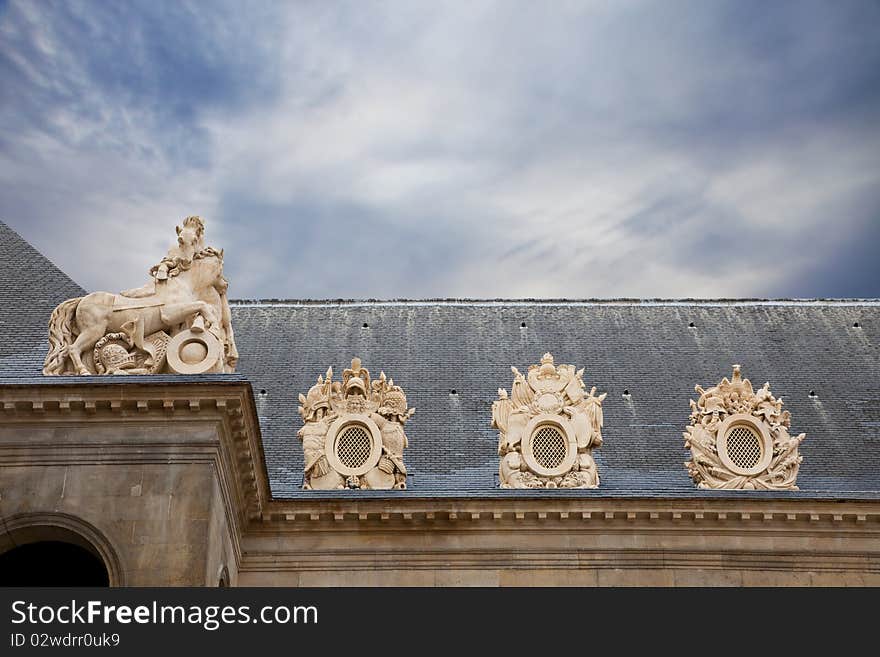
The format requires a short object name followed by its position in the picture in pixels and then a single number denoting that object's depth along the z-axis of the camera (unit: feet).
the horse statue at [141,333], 78.12
